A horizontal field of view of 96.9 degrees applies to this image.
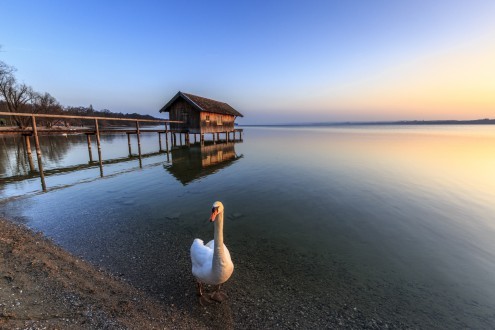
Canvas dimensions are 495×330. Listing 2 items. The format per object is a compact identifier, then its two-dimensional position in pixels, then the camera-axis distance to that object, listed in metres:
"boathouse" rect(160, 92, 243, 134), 30.31
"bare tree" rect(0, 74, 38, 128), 46.22
